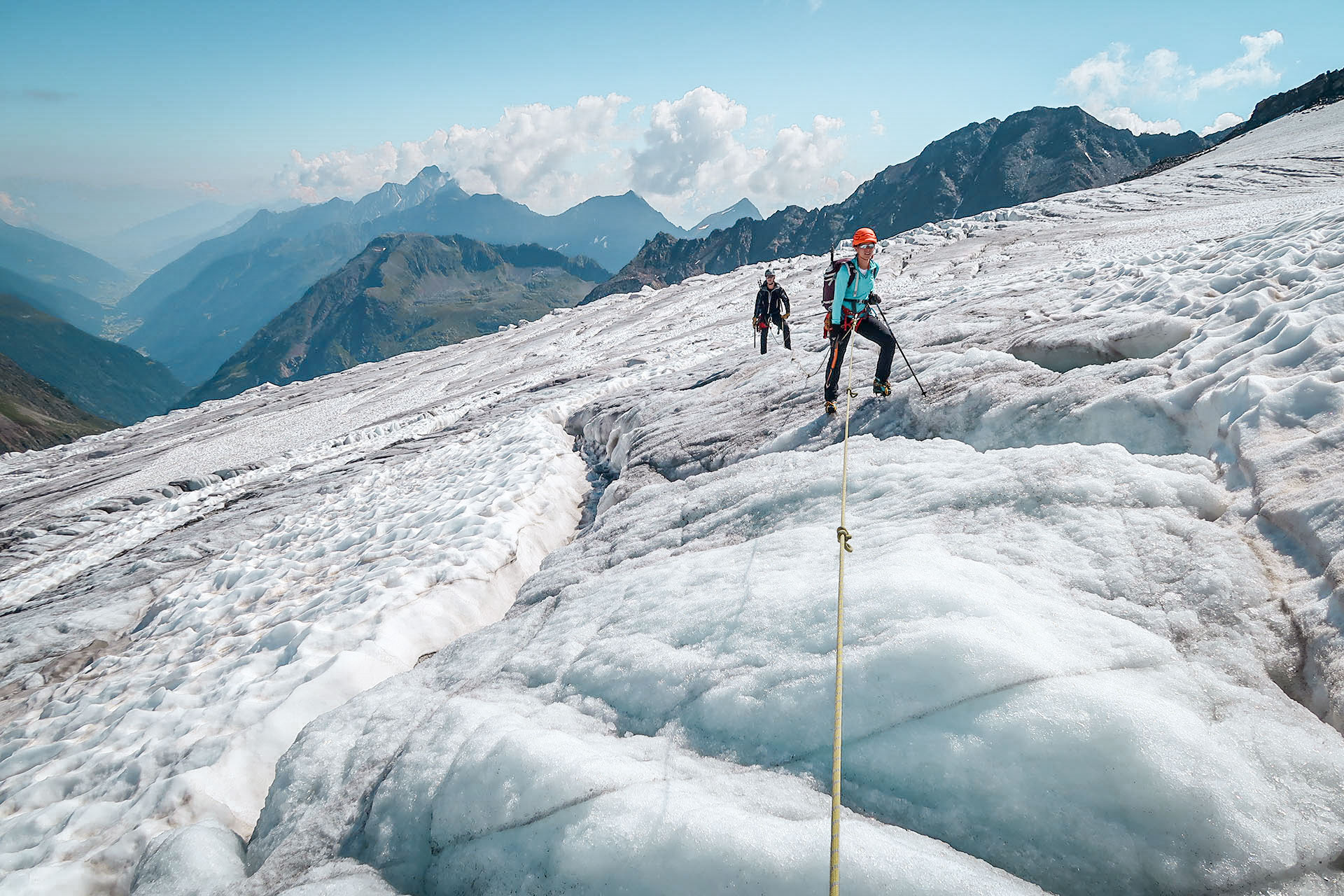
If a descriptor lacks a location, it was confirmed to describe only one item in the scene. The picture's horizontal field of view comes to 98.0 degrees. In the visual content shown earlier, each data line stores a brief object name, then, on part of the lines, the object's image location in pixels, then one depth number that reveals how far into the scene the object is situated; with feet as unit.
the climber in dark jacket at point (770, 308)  63.98
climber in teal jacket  34.71
